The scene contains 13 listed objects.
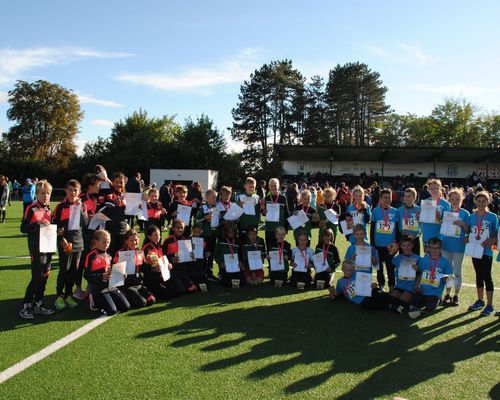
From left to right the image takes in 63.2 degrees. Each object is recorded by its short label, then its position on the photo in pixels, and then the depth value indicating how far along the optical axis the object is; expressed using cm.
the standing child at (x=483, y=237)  590
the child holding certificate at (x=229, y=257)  742
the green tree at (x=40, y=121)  5288
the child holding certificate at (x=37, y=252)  544
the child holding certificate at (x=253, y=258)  757
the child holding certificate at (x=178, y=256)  702
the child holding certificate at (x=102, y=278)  573
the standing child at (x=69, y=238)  585
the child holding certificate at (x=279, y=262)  749
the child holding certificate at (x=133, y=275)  605
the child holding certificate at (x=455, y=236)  620
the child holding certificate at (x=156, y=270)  649
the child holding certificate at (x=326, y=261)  736
